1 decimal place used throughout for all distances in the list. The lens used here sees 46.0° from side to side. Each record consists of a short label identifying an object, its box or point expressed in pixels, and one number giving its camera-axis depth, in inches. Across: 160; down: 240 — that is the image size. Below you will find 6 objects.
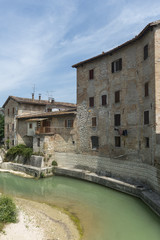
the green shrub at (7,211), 428.5
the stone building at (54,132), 941.2
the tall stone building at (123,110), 604.7
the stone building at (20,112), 1219.2
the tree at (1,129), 1590.8
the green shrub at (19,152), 1025.1
